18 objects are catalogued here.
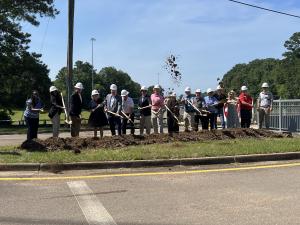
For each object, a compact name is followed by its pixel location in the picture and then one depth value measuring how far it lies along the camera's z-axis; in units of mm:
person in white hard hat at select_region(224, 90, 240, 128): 17389
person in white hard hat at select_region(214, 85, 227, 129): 16138
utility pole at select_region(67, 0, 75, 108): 21484
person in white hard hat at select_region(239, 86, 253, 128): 16516
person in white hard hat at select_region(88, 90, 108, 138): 14234
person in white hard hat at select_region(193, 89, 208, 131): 15523
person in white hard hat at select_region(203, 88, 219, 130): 15703
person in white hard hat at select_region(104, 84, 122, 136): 14680
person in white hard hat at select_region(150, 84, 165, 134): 15447
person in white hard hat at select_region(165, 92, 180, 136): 15855
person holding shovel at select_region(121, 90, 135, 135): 15130
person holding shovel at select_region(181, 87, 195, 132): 15594
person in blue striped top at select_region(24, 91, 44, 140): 13664
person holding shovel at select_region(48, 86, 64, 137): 13984
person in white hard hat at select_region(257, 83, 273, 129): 16500
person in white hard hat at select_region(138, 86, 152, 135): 15492
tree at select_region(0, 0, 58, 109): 34625
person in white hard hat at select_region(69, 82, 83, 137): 14070
